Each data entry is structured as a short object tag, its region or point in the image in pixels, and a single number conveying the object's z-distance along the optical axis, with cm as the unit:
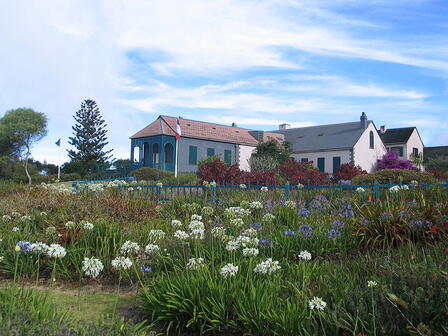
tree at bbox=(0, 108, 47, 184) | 4366
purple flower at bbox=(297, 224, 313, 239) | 517
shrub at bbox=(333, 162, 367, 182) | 1740
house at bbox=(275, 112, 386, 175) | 3541
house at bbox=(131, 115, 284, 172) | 3192
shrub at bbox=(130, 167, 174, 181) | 2425
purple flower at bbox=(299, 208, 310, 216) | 643
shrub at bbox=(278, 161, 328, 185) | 1614
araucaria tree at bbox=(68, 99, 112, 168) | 4607
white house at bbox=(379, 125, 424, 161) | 4103
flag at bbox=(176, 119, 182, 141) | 2219
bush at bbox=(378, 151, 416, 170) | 3167
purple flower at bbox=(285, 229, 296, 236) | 506
